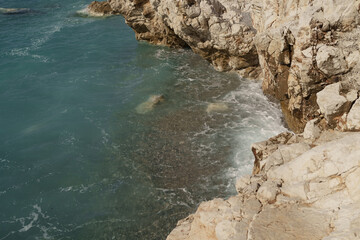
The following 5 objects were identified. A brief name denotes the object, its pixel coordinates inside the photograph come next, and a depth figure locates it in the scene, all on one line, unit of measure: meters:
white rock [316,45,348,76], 16.45
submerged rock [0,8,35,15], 56.45
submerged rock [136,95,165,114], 29.52
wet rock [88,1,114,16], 54.41
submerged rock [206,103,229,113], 28.27
